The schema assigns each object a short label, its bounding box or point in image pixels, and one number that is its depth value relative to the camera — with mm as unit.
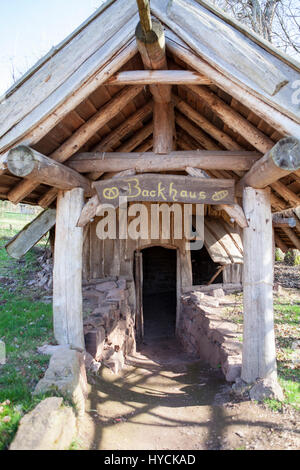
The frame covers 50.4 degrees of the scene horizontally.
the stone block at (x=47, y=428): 2539
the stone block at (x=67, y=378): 3574
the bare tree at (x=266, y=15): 12530
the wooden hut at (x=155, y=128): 3812
